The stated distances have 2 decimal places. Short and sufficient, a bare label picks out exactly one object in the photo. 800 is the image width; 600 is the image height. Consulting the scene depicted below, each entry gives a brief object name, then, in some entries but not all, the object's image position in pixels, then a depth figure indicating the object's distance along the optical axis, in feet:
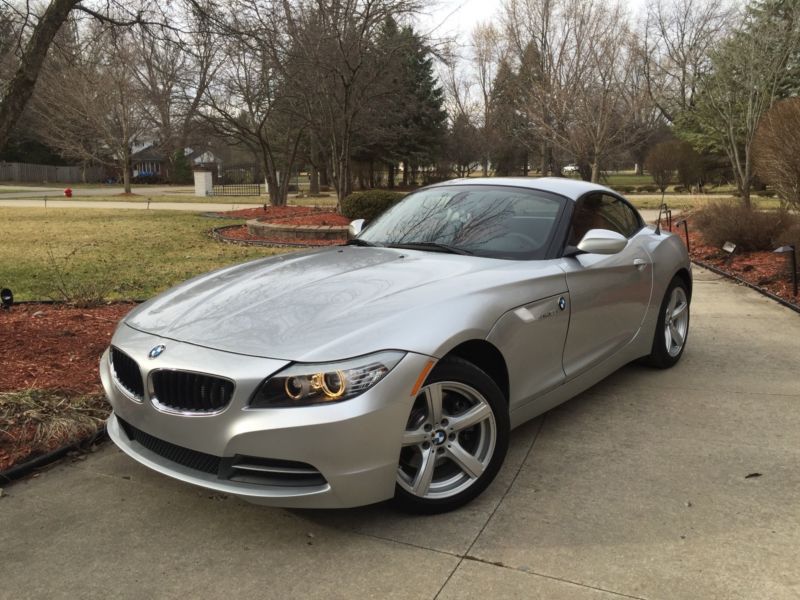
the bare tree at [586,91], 74.90
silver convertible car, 8.60
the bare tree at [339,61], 48.06
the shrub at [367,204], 50.98
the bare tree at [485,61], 157.17
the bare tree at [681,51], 112.27
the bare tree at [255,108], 64.97
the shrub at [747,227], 34.40
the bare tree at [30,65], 15.52
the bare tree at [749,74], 56.75
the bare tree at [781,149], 34.17
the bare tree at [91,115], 110.22
